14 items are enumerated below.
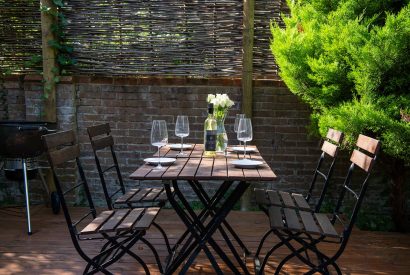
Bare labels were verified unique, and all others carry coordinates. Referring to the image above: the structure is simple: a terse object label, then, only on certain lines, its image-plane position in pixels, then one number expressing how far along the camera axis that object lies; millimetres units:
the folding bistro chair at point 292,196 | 3068
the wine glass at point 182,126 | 3182
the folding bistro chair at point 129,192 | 3196
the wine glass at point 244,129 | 3127
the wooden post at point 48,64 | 4570
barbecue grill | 3973
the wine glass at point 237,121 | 3375
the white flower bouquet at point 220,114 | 3117
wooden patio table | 2449
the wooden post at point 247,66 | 4555
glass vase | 3205
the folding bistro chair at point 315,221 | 2520
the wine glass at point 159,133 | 2945
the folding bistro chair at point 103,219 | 2535
